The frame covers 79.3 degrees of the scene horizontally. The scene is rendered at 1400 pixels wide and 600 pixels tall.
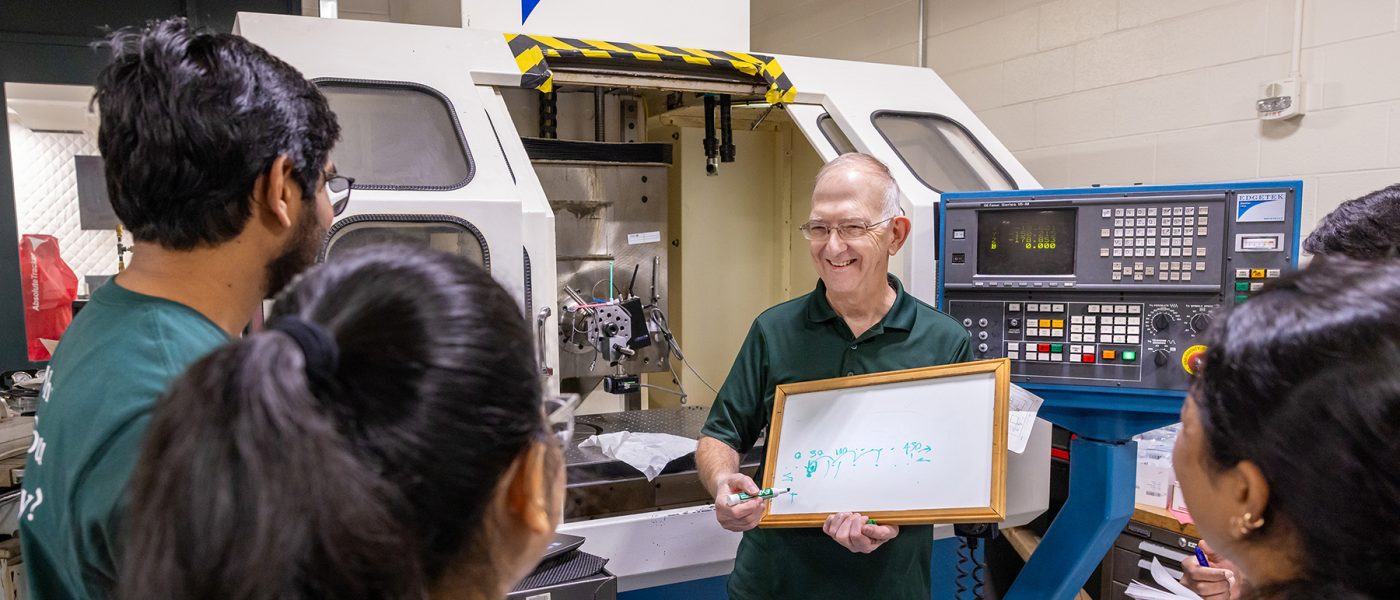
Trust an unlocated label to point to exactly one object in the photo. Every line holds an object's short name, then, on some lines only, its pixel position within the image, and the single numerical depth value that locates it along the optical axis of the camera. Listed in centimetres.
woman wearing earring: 62
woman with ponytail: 48
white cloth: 171
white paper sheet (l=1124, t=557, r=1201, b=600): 134
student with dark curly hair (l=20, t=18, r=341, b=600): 71
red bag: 312
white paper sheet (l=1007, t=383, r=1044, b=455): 153
